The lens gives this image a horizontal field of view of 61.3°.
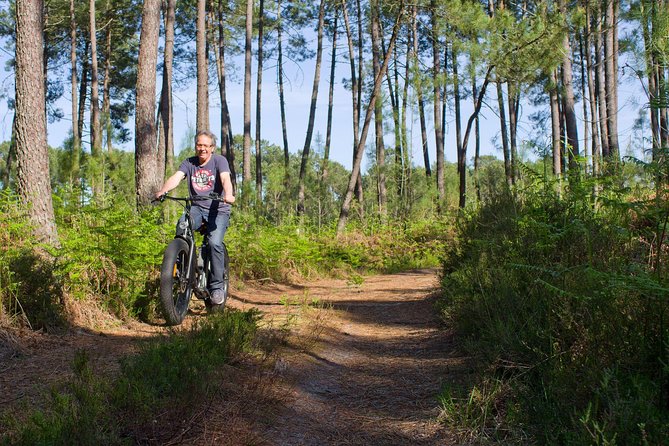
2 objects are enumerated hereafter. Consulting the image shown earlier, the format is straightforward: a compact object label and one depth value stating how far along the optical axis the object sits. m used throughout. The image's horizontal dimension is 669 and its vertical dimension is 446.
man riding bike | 5.96
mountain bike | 5.20
